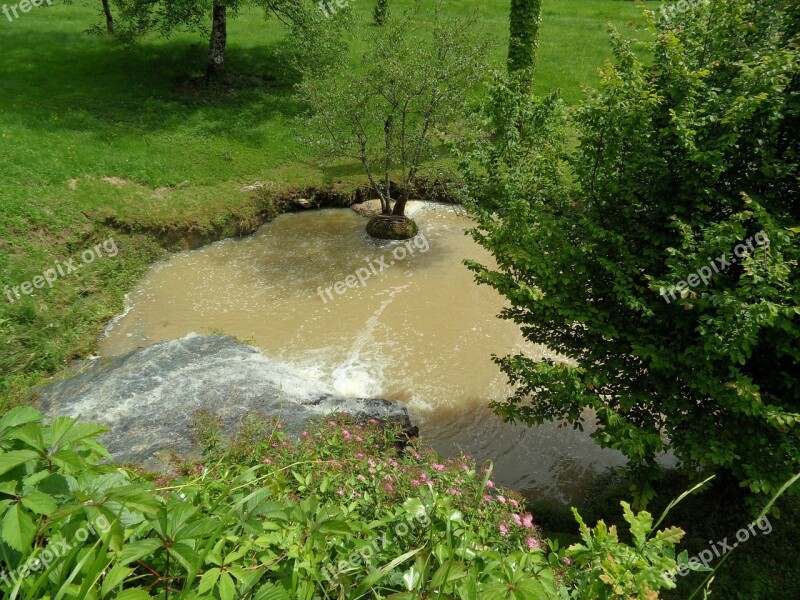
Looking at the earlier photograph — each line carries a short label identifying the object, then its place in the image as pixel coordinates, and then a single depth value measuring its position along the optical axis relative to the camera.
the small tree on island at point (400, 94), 14.82
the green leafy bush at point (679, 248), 5.38
